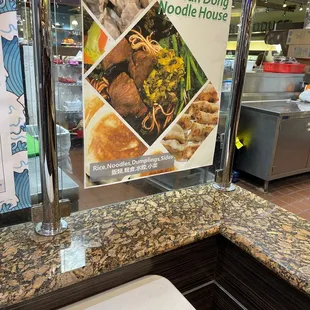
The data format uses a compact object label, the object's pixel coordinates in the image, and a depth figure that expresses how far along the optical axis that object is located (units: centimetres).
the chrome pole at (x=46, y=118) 77
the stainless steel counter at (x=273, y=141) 345
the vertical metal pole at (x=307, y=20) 253
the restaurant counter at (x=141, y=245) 80
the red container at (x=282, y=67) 467
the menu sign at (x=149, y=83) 89
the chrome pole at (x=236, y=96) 112
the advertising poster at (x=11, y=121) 78
